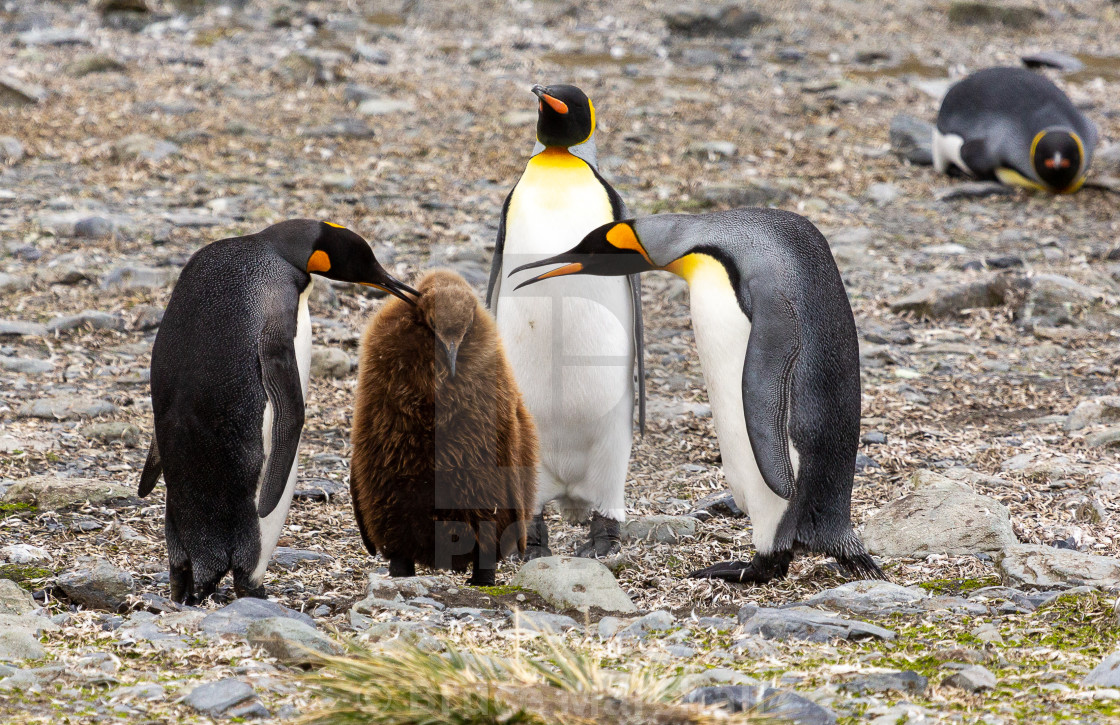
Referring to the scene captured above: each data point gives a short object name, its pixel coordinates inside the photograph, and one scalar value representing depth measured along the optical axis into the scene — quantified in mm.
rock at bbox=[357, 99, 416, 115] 21281
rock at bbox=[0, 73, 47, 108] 19969
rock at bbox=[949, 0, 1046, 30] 31672
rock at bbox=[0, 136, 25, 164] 17375
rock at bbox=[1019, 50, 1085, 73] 26969
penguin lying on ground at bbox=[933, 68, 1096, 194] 18672
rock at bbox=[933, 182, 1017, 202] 19047
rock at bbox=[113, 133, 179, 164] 17687
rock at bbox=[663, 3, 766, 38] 29391
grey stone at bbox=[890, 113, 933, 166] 20828
